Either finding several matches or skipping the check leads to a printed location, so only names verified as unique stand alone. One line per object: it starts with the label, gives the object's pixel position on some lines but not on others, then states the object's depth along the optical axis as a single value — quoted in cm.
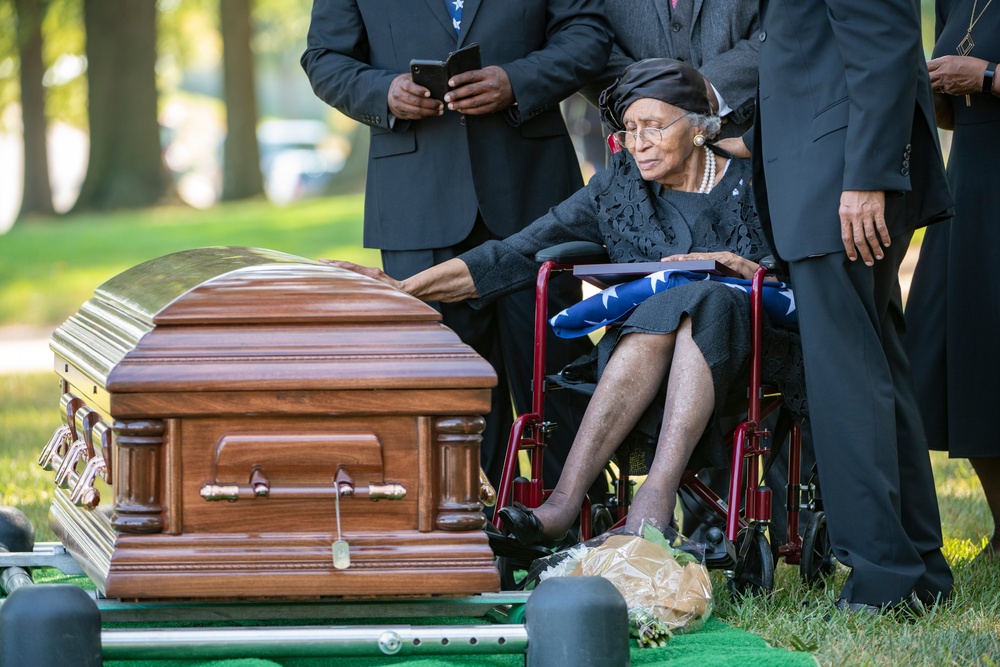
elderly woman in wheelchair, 733
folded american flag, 767
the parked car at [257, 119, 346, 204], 6287
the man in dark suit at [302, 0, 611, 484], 883
